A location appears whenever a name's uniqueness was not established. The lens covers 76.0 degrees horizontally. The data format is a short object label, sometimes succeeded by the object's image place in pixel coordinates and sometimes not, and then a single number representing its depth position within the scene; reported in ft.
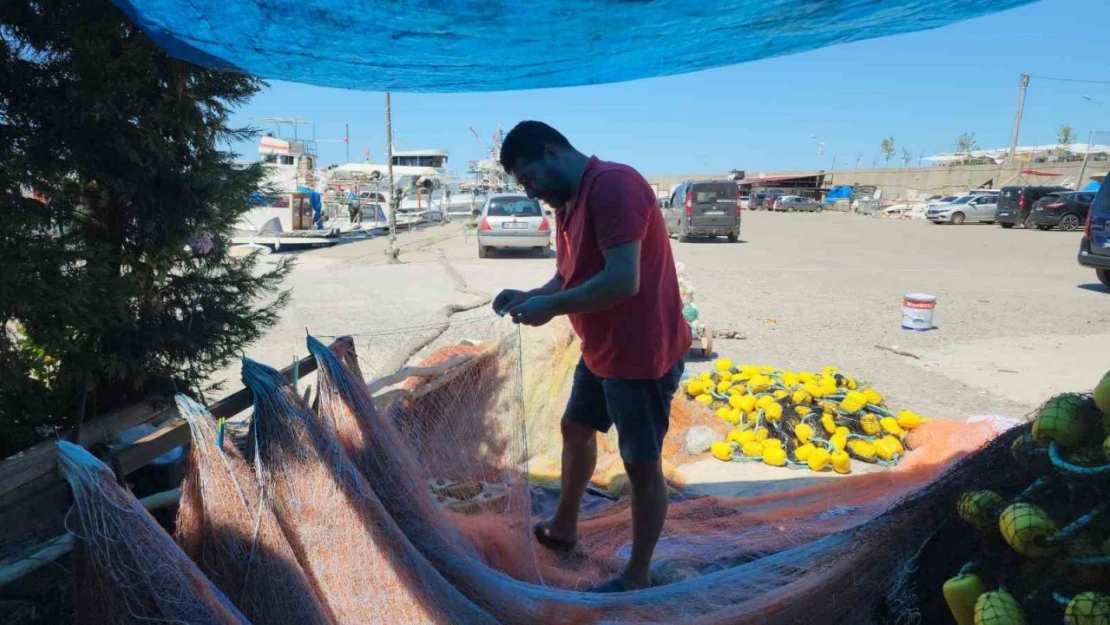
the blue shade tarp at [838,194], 184.23
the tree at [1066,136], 246.35
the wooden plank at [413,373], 10.55
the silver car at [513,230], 58.13
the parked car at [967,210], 110.93
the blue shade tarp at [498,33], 7.73
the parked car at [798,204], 166.30
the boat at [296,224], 70.74
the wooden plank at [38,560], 5.97
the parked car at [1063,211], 86.38
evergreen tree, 7.69
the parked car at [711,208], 74.49
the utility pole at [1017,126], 165.99
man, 7.97
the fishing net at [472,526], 6.68
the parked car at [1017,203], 94.17
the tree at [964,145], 294.09
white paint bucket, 27.55
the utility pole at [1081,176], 124.67
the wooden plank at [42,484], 6.20
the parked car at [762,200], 181.88
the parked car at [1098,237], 37.19
